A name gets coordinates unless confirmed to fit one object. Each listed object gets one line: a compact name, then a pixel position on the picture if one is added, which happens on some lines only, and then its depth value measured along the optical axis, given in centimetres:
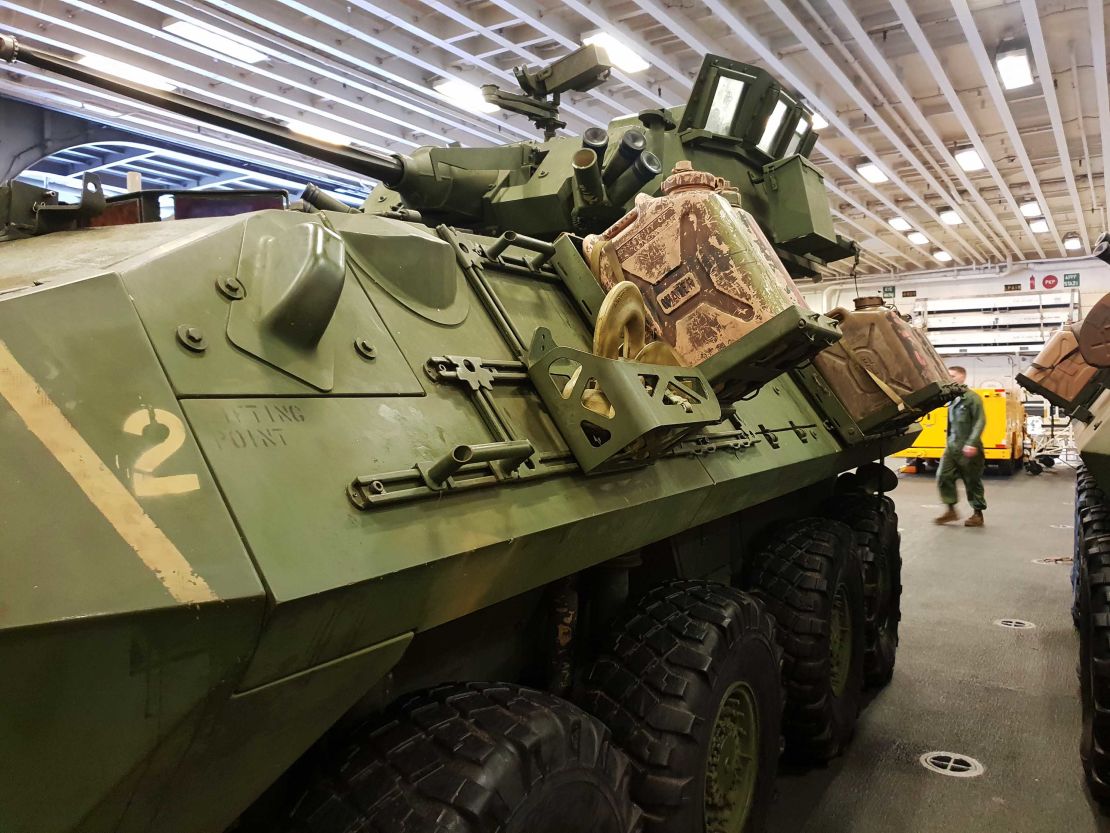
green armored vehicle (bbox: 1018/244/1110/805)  348
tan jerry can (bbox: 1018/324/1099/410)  698
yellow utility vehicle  1596
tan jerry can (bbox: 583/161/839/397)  246
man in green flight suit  1023
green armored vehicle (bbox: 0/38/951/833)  123
